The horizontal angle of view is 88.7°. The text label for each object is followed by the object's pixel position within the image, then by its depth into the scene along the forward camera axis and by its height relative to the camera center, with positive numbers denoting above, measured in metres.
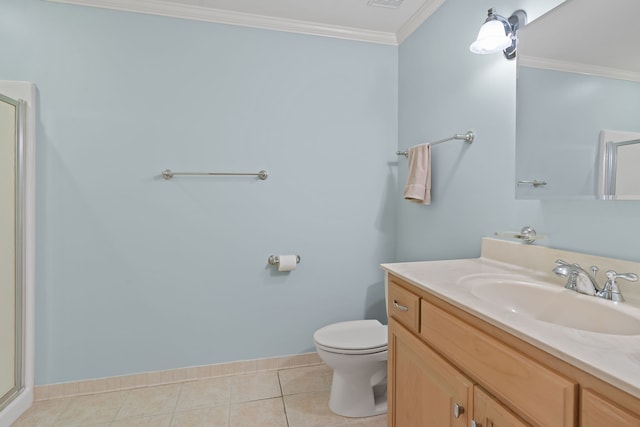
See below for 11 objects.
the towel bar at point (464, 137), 1.59 +0.36
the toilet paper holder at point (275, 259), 2.11 -0.33
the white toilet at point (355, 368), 1.61 -0.82
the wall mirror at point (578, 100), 0.95 +0.37
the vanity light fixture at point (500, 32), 1.28 +0.71
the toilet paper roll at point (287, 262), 2.07 -0.34
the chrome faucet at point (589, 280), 0.90 -0.20
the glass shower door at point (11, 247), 1.62 -0.21
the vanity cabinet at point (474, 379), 0.58 -0.39
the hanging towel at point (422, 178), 1.82 +0.18
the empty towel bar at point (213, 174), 1.94 +0.21
